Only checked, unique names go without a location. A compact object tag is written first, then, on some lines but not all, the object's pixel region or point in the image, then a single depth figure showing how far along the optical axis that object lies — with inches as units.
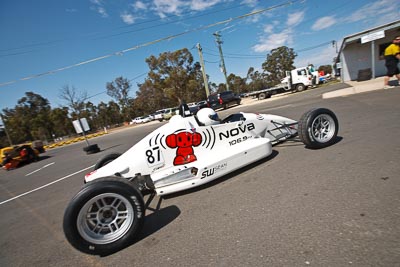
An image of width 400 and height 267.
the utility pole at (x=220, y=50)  1196.2
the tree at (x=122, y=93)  2291.2
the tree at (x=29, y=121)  1963.6
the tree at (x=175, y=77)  1777.8
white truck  816.9
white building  512.6
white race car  83.5
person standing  308.5
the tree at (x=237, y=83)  3068.4
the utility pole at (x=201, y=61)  1107.9
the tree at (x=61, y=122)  1955.0
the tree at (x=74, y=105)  1598.9
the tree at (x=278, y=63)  2294.5
